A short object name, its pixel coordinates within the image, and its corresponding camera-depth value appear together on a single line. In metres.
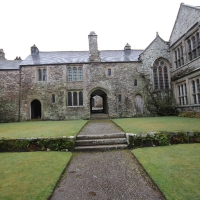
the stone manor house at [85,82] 18.45
